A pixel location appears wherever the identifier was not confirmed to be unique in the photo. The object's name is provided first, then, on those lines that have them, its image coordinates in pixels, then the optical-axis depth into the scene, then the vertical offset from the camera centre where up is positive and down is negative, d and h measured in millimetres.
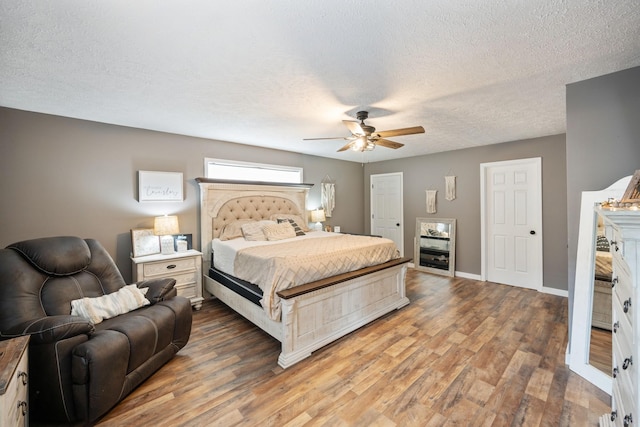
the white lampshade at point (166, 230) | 3373 -231
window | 4180 +701
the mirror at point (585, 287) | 2123 -657
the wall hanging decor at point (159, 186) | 3467 +352
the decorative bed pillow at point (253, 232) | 3789 -303
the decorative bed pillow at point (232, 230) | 3880 -287
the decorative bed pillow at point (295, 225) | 4278 -252
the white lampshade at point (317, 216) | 5250 -112
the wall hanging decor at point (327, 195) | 5676 +330
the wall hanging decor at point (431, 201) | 5355 +169
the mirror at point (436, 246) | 5117 -741
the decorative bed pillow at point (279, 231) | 3828 -308
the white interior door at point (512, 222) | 4250 -239
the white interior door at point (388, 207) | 5953 +65
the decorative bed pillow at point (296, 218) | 4543 -140
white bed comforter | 2445 -526
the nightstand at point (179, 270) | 3131 -723
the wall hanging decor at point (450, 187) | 5073 +424
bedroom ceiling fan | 2746 +825
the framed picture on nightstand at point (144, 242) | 3340 -385
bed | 2426 -846
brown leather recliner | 1630 -835
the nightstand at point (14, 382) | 1135 -817
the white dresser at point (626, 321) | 1093 -546
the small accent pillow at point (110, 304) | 2066 -757
